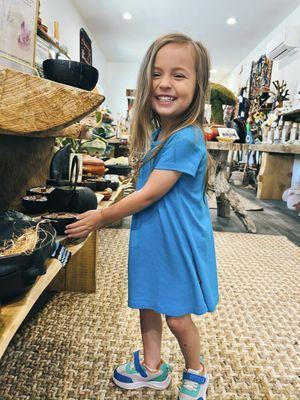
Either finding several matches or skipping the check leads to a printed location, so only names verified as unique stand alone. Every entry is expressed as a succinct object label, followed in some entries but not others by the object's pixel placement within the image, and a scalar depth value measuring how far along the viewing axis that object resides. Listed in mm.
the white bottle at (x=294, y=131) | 3859
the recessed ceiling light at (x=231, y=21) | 5239
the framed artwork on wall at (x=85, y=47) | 5527
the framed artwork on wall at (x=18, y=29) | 907
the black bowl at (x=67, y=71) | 809
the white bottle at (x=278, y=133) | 4123
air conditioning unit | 4480
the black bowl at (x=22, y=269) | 512
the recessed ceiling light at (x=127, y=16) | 5313
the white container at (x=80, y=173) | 1561
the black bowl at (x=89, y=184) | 1441
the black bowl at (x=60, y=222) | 820
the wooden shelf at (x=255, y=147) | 2604
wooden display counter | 4445
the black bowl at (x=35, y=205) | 1061
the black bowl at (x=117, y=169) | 2475
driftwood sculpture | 2748
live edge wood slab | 539
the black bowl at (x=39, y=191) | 1162
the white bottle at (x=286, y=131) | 3976
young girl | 757
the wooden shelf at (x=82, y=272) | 1379
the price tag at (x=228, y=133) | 2781
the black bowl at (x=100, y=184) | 1610
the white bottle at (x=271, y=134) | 4332
